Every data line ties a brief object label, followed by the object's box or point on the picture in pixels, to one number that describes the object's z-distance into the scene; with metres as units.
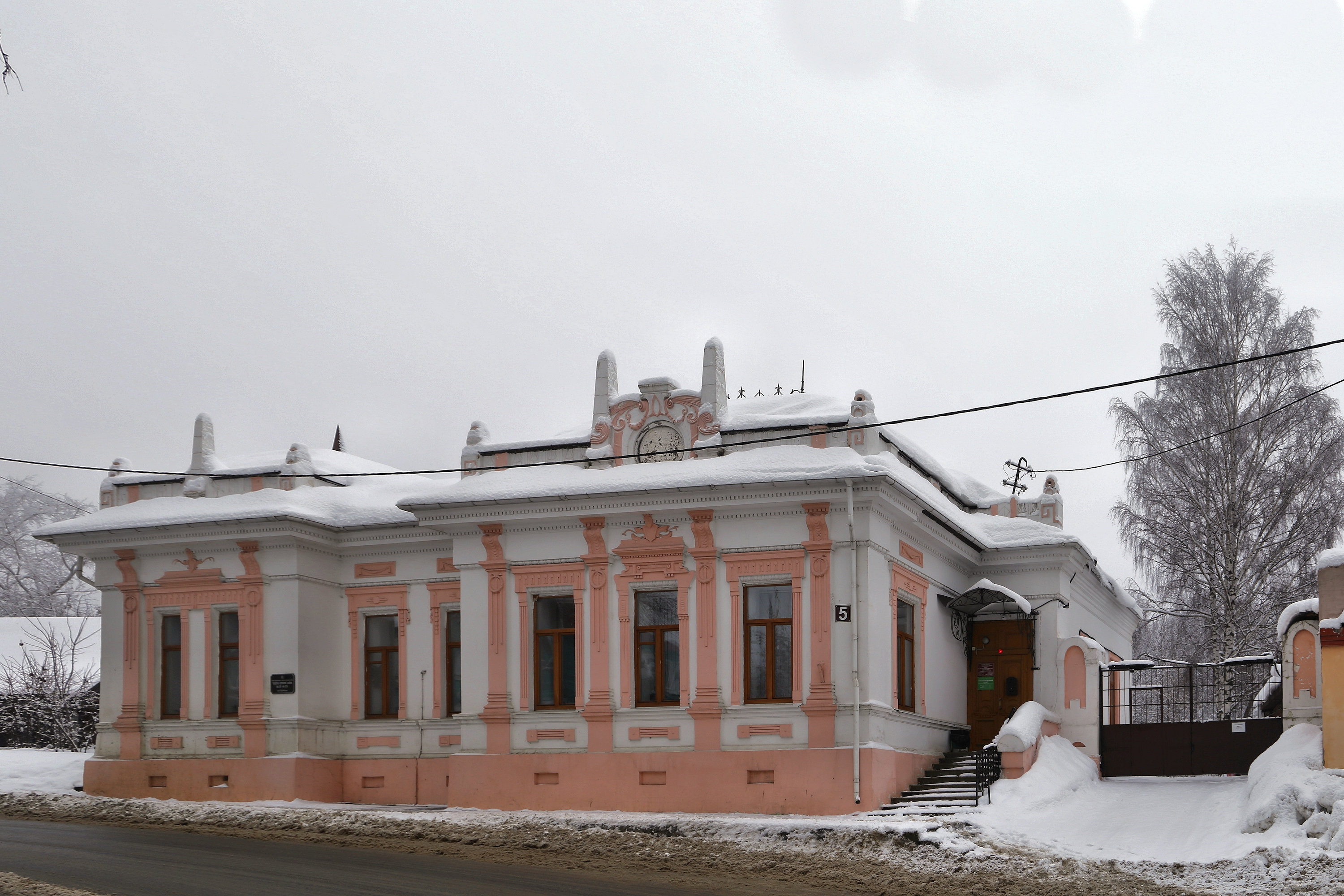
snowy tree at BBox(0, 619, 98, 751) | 30.58
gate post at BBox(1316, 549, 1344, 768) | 16.52
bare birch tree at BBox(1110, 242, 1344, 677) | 28.95
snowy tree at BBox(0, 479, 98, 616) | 56.50
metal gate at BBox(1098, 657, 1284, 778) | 21.84
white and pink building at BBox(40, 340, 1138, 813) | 20.12
